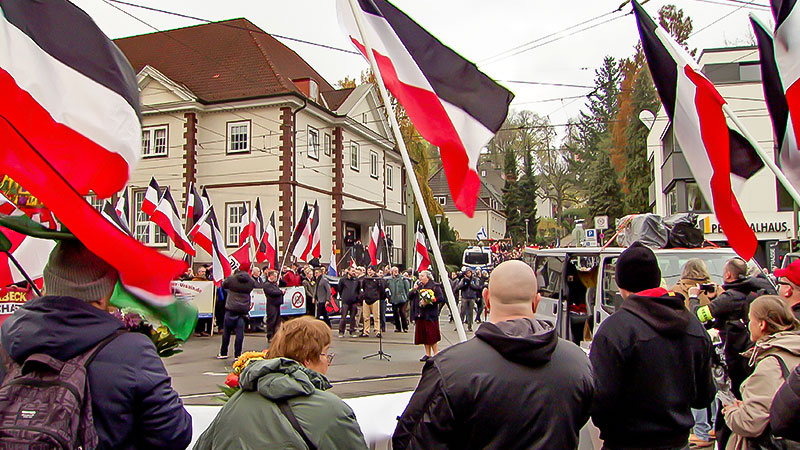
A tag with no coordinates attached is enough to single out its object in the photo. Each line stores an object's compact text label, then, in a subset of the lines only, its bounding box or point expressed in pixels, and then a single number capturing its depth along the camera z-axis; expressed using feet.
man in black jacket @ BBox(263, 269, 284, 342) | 46.52
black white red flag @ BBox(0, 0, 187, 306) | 9.14
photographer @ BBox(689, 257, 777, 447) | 15.25
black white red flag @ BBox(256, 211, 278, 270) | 61.46
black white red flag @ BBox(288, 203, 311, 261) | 60.29
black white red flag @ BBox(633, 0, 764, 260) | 15.20
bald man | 8.46
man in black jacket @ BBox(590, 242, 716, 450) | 11.60
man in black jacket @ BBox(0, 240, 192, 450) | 7.63
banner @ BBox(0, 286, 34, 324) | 28.02
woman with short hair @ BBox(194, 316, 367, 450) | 8.50
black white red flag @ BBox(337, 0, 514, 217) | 14.52
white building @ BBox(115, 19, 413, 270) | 99.66
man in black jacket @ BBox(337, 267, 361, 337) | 57.98
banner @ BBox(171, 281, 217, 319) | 55.38
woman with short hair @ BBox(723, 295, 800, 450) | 11.43
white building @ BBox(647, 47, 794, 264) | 95.86
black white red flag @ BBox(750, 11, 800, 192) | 13.43
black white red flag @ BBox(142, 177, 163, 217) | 51.01
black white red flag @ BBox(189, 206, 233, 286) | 50.01
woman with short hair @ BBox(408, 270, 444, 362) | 41.11
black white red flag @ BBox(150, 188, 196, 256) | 50.31
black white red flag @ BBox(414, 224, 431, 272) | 57.86
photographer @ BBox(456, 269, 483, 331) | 65.82
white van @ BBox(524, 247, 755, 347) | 30.91
